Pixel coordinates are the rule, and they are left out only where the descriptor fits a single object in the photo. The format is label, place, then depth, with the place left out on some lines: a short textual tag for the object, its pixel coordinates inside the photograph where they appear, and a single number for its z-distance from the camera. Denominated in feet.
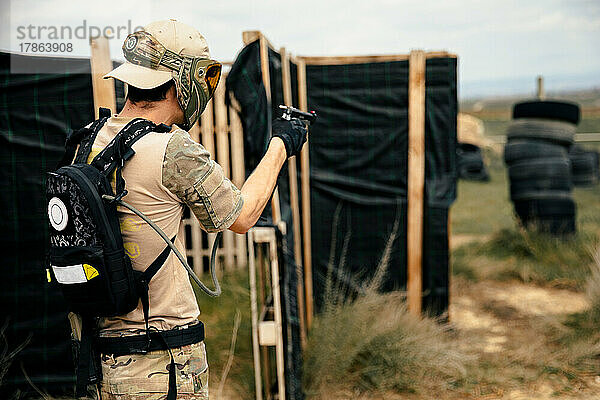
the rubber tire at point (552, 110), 23.79
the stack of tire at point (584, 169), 47.01
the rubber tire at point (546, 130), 23.70
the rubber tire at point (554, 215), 23.25
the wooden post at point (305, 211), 15.28
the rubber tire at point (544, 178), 23.35
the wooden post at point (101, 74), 10.74
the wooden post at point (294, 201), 12.96
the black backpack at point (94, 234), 5.48
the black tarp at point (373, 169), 16.12
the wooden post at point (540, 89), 29.71
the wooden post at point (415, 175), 15.87
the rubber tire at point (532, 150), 23.68
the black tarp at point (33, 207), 11.10
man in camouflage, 5.69
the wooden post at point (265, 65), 9.96
